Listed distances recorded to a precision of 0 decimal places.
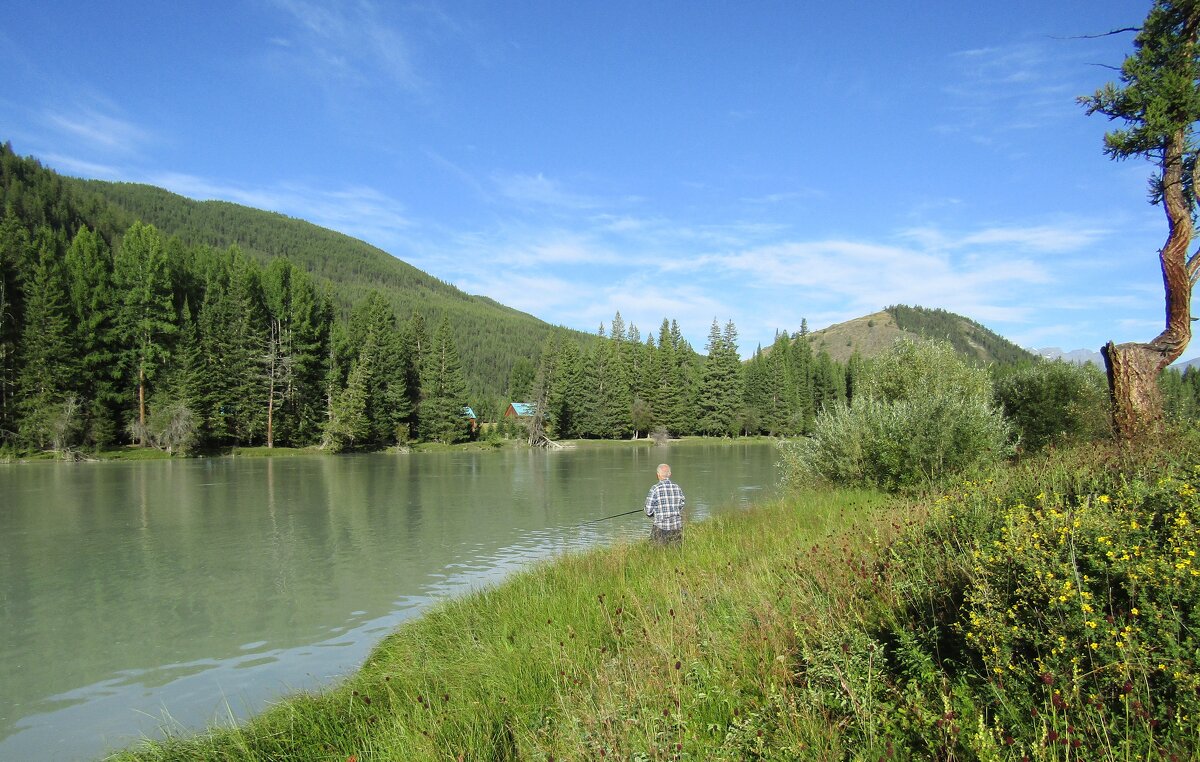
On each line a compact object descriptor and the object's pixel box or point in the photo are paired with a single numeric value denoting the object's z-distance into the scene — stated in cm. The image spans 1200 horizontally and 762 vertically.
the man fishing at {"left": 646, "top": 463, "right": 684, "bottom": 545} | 1059
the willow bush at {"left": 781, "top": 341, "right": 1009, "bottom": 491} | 1445
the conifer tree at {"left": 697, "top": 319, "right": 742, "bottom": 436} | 8819
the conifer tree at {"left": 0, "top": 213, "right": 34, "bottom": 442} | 4688
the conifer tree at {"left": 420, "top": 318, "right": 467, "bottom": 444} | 6862
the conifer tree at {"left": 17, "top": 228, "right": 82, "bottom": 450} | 4547
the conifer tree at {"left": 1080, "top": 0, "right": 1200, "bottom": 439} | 899
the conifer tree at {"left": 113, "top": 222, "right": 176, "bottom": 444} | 5188
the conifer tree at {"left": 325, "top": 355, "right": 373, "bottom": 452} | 5962
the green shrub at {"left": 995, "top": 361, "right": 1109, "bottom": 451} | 1875
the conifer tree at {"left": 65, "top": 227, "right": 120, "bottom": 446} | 4872
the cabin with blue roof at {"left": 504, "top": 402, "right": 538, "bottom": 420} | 7964
